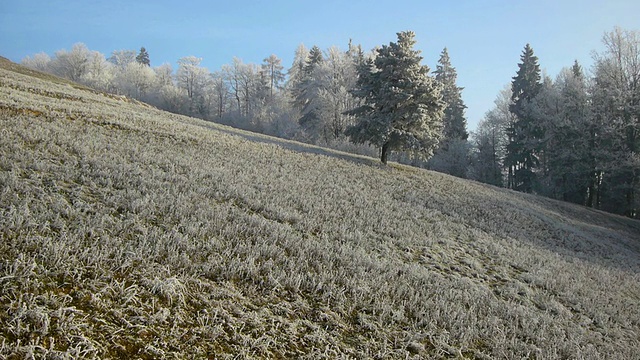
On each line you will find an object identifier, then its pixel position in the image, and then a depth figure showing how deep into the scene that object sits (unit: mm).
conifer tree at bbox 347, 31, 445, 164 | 22875
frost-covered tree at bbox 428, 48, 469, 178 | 53062
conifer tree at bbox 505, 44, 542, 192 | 45125
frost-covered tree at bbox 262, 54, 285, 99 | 69250
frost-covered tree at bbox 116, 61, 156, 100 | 81188
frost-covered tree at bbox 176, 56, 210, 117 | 79250
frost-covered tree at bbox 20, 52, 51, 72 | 96025
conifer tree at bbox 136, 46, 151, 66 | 104031
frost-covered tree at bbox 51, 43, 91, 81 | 79812
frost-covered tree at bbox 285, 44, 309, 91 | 65312
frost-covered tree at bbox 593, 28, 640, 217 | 31281
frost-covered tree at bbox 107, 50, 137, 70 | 103188
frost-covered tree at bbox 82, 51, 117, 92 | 75000
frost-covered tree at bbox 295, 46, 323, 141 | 48750
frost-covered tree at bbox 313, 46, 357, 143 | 46812
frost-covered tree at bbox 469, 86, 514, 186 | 51656
